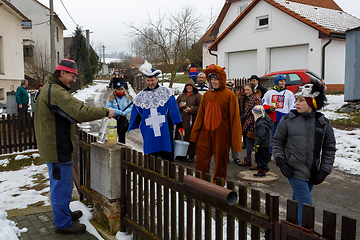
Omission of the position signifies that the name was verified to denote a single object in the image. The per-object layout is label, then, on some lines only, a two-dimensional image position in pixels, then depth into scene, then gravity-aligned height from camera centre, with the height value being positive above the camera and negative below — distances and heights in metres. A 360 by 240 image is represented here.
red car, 13.78 +0.44
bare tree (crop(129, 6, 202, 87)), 24.23 +3.22
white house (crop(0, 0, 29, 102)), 19.50 +2.52
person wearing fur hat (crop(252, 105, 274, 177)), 6.20 -0.90
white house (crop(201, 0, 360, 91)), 18.38 +2.93
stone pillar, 4.01 -1.15
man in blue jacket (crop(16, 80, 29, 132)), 11.45 -0.31
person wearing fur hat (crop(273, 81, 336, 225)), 3.50 -0.58
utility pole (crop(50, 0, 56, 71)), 17.84 +2.81
